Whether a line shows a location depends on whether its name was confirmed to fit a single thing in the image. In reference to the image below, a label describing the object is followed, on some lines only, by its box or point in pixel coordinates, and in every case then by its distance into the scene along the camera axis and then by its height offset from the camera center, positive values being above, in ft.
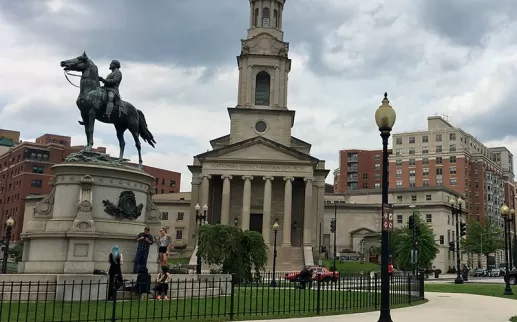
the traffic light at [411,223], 130.39 +8.71
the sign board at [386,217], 44.20 +3.40
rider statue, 74.33 +22.51
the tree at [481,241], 331.36 +13.28
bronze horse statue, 73.15 +19.49
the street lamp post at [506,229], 96.07 +8.23
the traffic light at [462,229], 137.45 +8.20
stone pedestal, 66.19 +3.35
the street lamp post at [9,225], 140.56 +5.38
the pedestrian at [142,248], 65.30 +0.33
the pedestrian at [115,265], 58.08 -1.56
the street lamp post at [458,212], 137.18 +12.50
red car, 131.23 -4.07
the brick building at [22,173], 355.36 +48.08
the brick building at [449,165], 405.18 +71.70
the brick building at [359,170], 477.36 +76.89
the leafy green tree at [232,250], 100.58 +0.77
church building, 239.50 +38.97
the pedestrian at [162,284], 61.21 -3.53
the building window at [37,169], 360.28 +50.07
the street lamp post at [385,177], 42.58 +6.65
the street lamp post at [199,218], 111.38 +8.48
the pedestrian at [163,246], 67.21 +0.68
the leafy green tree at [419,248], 223.51 +5.03
